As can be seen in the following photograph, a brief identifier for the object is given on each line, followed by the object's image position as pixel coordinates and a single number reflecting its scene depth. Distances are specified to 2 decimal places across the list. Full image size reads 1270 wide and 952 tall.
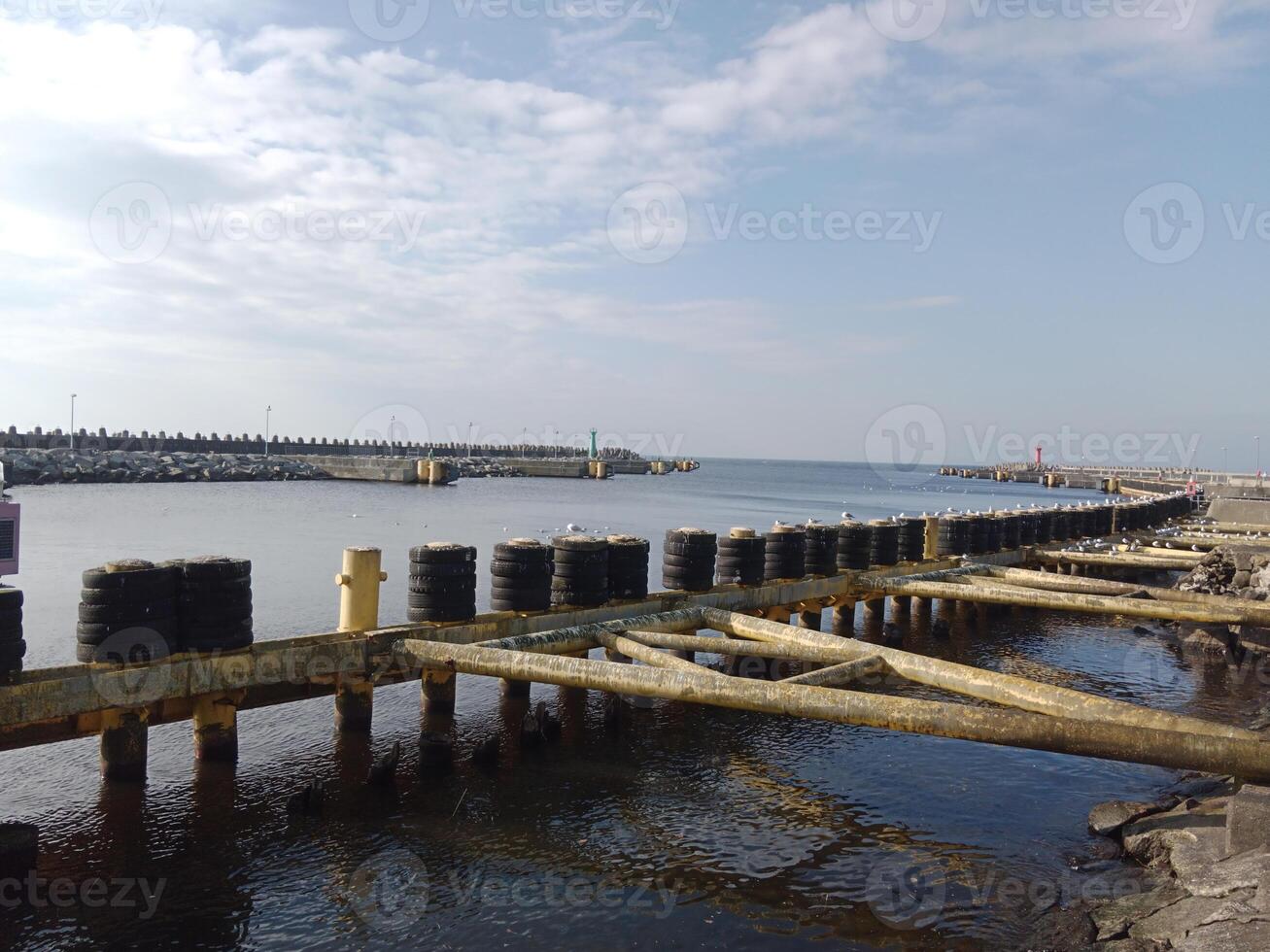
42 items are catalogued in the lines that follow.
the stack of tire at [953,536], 22.69
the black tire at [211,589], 9.09
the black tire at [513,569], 11.88
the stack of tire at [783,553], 16.28
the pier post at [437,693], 11.41
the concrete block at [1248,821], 6.95
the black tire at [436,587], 11.10
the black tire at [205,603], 9.07
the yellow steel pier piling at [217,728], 9.62
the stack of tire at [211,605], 9.06
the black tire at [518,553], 11.84
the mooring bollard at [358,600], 10.57
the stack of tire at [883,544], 19.89
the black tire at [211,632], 9.05
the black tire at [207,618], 9.05
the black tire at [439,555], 11.06
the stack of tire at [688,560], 14.33
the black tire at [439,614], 11.09
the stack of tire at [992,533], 23.89
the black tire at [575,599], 12.63
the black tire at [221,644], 9.07
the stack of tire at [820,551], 17.14
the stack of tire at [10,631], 7.79
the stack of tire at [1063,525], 29.73
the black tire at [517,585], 11.88
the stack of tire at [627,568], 13.11
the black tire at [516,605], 11.92
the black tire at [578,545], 12.59
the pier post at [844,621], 19.55
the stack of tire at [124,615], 8.48
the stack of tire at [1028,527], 26.62
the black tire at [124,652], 8.46
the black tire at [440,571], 11.09
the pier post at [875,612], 20.80
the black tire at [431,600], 11.09
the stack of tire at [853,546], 18.53
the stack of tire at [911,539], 20.91
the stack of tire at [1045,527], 28.17
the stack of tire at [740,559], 15.45
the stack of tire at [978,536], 23.32
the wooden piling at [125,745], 8.88
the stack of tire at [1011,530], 25.23
